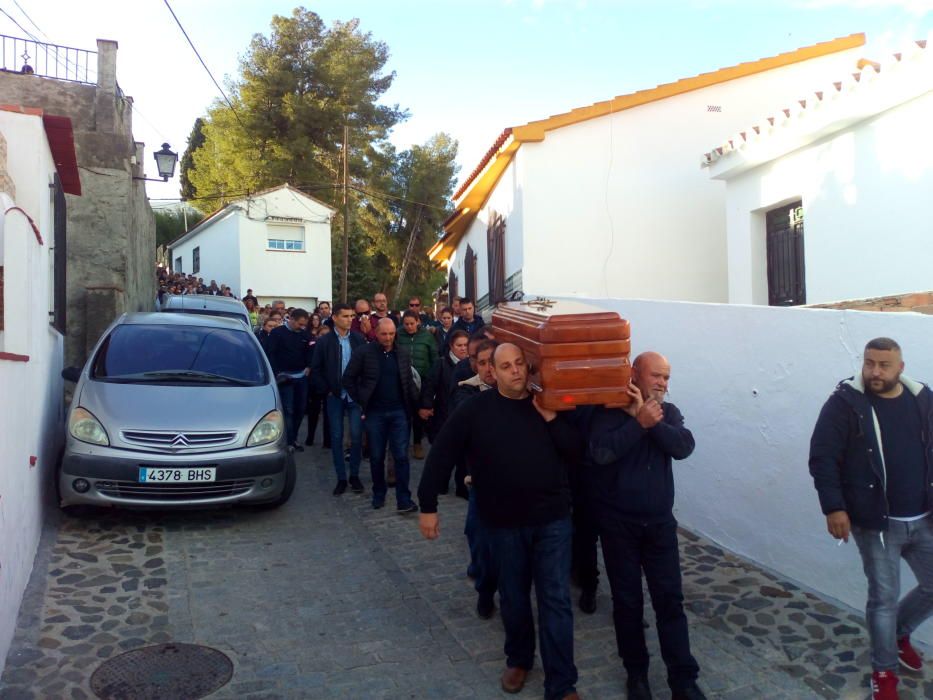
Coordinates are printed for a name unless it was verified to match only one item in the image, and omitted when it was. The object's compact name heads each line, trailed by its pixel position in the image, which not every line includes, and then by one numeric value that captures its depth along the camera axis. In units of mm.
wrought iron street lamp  13367
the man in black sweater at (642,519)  3574
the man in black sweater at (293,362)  9141
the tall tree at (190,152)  49125
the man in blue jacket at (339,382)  7305
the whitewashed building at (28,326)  4152
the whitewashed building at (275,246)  28844
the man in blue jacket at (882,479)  3551
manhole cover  3715
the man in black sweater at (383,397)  6711
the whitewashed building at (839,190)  8078
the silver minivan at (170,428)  5750
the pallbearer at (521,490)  3584
